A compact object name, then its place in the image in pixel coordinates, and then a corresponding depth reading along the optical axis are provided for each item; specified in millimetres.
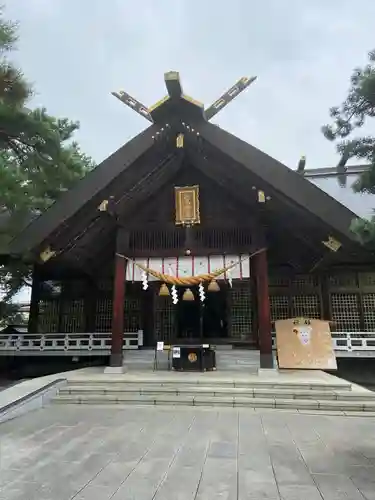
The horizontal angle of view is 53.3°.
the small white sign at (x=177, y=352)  9281
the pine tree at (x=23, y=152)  5883
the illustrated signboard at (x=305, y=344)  9586
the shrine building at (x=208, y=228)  9062
